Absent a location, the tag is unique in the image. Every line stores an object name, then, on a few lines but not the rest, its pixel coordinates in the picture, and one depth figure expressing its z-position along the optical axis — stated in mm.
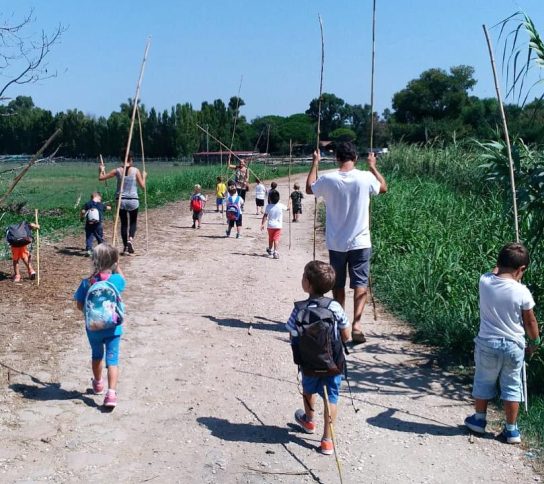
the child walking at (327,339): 4371
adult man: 6473
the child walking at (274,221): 12516
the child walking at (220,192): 19873
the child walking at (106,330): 5152
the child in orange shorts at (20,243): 9016
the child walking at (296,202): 18672
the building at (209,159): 44038
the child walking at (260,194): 20047
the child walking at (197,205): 16328
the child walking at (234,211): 14688
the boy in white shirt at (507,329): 4602
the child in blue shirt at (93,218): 11430
